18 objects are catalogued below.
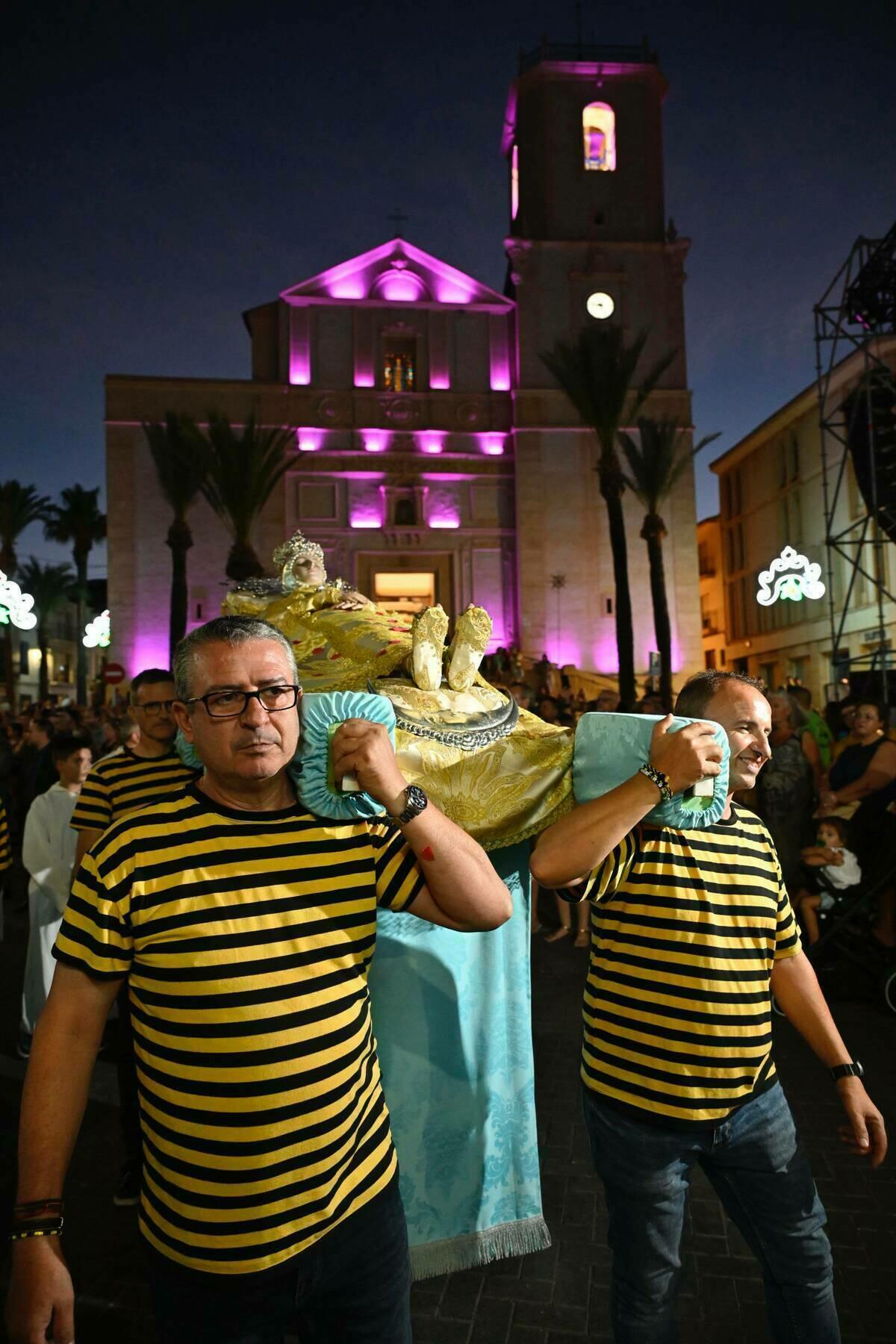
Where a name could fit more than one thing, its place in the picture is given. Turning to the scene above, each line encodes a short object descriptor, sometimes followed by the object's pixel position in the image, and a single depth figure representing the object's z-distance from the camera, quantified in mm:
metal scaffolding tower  14406
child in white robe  4828
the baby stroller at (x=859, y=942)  5543
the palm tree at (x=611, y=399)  20828
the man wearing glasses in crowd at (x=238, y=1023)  1506
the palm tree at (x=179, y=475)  23172
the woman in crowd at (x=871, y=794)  5746
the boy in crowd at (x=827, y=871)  5895
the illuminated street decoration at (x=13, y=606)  12586
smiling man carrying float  1969
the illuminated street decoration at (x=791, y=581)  21266
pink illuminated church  30109
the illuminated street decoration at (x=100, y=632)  28531
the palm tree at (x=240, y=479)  22438
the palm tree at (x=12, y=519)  36500
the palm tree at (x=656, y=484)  22969
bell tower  30578
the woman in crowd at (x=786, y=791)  5984
